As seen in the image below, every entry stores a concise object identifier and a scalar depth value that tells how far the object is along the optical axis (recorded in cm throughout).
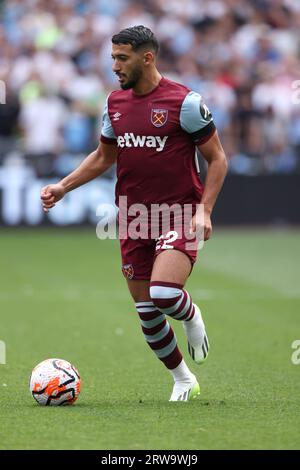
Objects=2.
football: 1459
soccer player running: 1458
